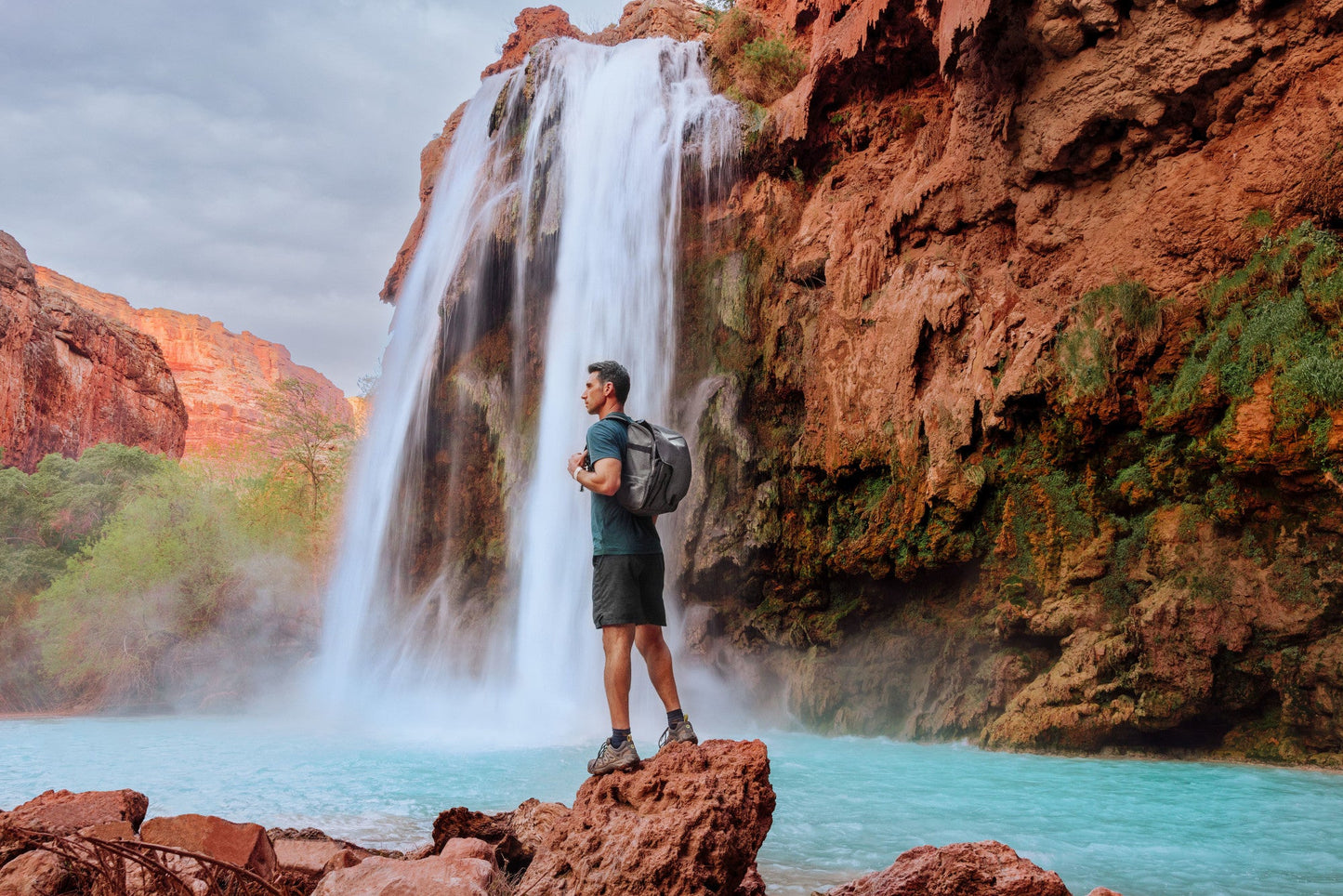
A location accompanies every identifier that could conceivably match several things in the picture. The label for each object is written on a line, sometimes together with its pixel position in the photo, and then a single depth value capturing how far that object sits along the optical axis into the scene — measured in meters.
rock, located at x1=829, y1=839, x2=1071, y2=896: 2.67
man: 3.72
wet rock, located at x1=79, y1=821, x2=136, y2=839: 3.28
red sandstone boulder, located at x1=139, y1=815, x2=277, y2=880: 3.11
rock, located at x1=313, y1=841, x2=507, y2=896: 2.78
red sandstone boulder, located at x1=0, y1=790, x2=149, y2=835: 3.59
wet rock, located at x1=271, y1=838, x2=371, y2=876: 3.50
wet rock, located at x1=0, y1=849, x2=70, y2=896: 3.06
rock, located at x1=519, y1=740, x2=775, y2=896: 2.75
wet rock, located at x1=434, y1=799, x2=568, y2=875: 3.71
